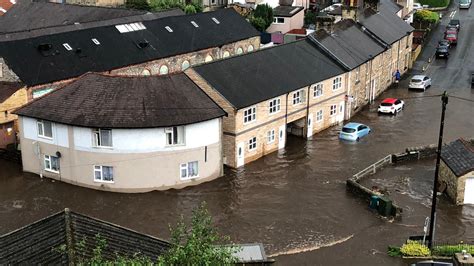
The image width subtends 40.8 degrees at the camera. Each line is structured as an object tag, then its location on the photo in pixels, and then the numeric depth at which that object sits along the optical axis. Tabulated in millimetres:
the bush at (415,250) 31219
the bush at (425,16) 87812
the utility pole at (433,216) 30781
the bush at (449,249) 31172
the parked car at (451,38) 80750
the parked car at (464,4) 102938
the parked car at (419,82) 63094
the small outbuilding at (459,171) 37031
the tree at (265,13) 80250
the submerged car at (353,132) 49156
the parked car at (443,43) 76188
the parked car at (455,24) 86625
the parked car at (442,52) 75244
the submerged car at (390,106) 56031
